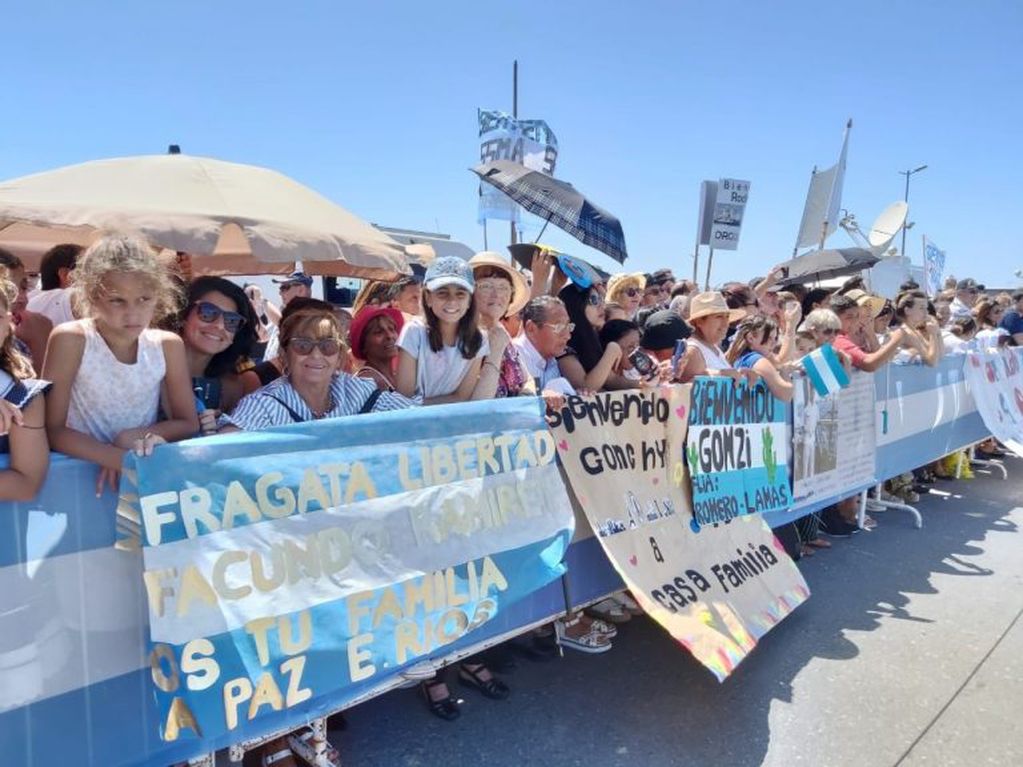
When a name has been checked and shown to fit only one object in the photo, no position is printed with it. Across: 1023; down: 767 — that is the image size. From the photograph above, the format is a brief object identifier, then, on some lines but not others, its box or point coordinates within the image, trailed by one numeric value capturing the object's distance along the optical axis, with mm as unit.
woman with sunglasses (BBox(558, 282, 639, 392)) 3953
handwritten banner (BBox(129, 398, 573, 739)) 2055
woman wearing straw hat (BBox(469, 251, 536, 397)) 3572
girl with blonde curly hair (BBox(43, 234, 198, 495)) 2137
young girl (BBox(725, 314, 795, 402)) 4492
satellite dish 13258
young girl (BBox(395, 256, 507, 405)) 3266
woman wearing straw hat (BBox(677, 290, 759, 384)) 4238
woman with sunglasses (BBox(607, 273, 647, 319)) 5148
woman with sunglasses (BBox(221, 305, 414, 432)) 2646
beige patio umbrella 2701
